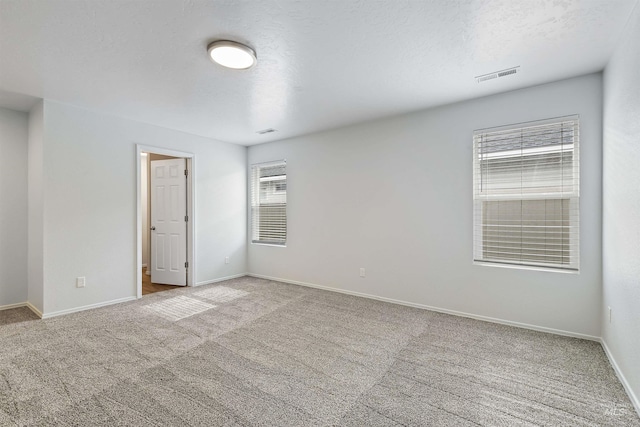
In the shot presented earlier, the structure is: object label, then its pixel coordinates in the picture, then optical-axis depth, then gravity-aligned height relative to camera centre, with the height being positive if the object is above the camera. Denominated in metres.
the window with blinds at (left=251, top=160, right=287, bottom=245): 5.40 +0.22
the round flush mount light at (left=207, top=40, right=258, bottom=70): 2.29 +1.30
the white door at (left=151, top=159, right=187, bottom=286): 5.05 -0.14
